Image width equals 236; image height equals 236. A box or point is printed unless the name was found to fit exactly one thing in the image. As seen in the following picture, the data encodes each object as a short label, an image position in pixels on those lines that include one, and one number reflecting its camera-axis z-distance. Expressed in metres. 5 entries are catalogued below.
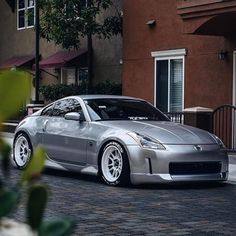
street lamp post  21.16
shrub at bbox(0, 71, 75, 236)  1.55
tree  20.58
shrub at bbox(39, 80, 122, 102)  21.22
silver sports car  9.91
